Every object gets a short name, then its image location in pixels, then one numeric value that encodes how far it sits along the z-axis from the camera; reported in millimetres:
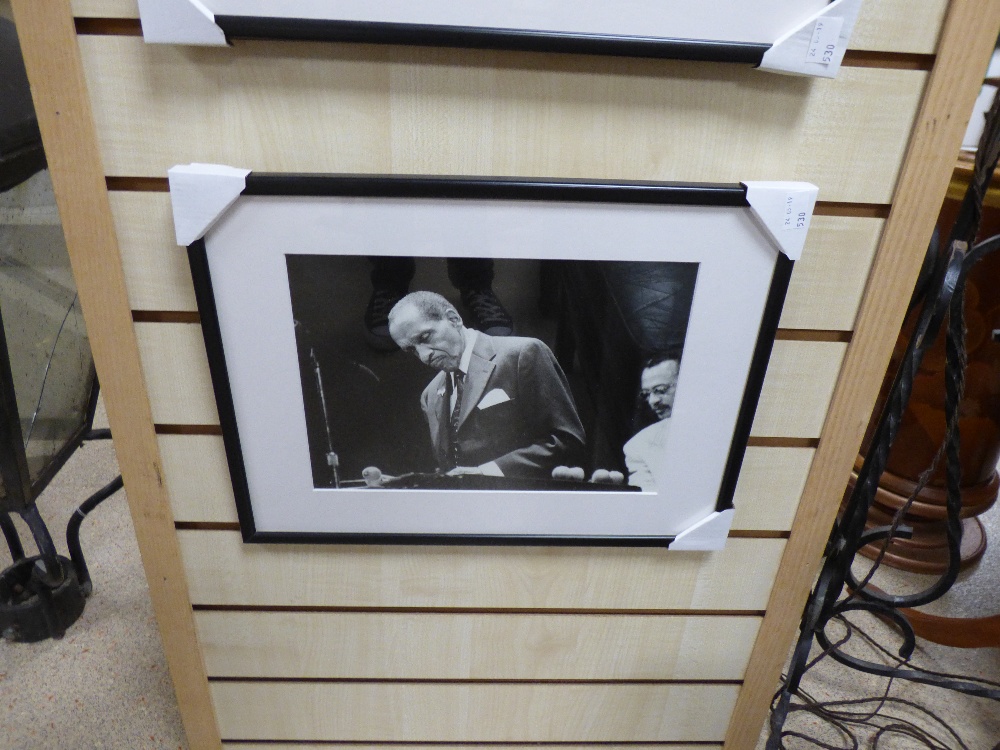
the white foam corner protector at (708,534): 844
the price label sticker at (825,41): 607
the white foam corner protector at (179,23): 579
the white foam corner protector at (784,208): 667
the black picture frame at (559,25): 584
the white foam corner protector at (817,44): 605
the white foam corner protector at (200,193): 633
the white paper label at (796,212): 670
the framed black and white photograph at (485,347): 666
